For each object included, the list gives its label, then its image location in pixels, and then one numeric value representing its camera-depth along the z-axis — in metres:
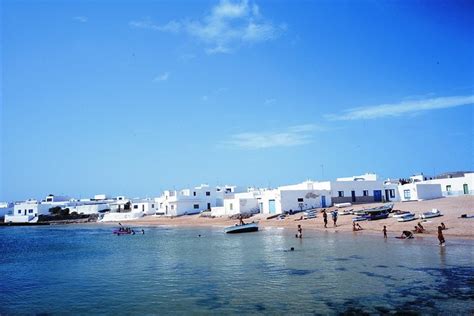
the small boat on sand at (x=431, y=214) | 43.81
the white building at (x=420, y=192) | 63.31
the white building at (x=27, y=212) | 118.06
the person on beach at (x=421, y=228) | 38.56
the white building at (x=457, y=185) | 64.06
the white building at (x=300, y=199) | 66.06
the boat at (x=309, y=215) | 58.53
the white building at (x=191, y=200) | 92.69
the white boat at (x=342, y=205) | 62.85
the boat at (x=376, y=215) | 48.62
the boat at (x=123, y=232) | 63.12
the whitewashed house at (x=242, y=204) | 75.69
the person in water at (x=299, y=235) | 42.95
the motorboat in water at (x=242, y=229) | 54.66
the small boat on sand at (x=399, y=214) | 45.77
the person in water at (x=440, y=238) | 30.45
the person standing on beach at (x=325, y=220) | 50.62
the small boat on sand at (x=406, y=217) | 44.50
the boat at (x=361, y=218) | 49.28
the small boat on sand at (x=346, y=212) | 55.25
